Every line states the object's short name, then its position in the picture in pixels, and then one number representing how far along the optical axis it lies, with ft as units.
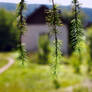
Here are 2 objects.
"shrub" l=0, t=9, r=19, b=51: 75.77
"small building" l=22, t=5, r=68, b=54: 65.82
